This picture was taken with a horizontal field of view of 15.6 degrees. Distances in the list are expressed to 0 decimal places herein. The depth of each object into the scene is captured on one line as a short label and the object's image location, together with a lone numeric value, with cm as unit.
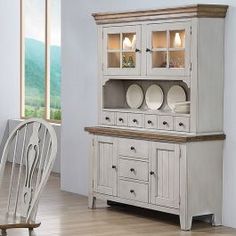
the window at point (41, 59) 1049
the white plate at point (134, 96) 741
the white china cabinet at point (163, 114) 643
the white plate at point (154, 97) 720
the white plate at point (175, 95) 693
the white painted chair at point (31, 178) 366
